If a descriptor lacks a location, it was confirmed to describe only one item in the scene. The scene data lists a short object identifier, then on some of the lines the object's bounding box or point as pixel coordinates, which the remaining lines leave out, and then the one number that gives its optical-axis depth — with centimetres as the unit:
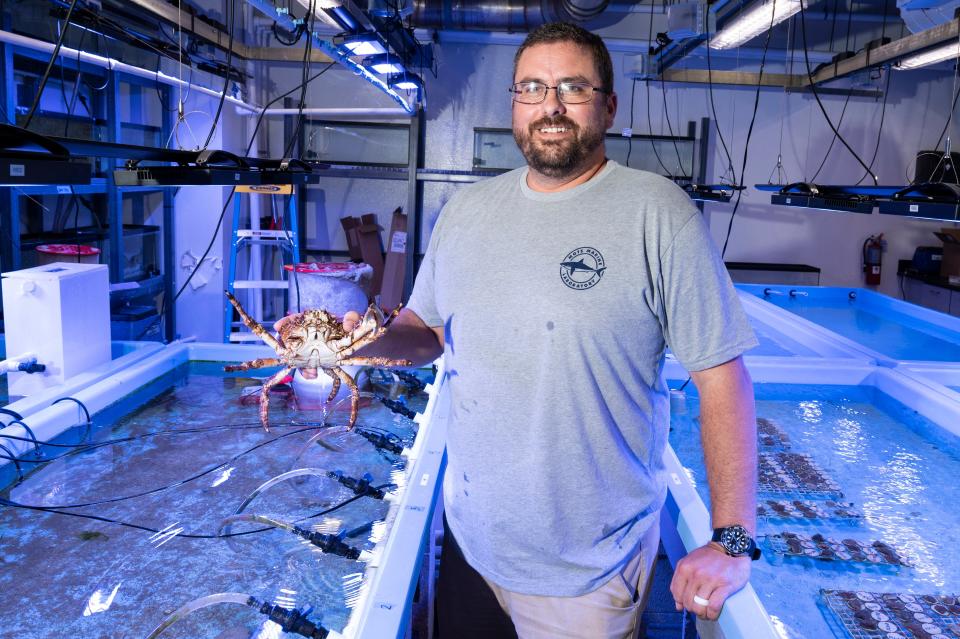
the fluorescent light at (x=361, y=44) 378
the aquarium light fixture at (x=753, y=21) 399
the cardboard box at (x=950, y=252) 764
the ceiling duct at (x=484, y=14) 645
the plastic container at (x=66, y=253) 469
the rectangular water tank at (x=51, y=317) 290
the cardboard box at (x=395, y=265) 805
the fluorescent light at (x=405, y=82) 551
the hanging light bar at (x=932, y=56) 483
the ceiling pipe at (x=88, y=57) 406
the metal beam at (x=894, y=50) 462
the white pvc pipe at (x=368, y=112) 694
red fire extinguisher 834
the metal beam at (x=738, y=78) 793
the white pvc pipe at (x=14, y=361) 287
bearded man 138
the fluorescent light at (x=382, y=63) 462
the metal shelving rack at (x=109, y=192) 441
